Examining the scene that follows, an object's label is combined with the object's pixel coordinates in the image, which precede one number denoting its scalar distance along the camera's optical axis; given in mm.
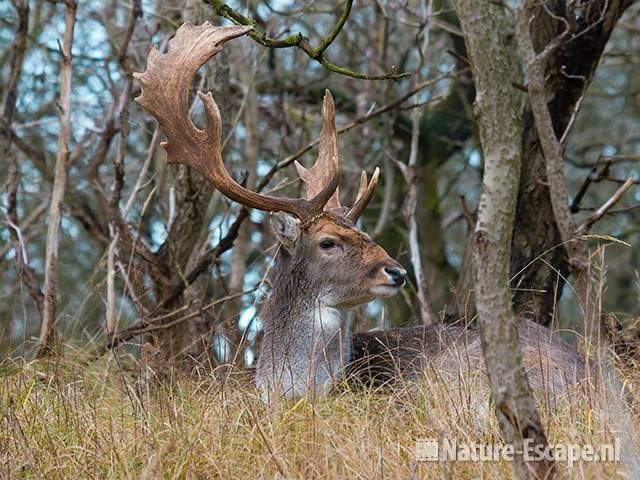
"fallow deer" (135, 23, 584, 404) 12867
